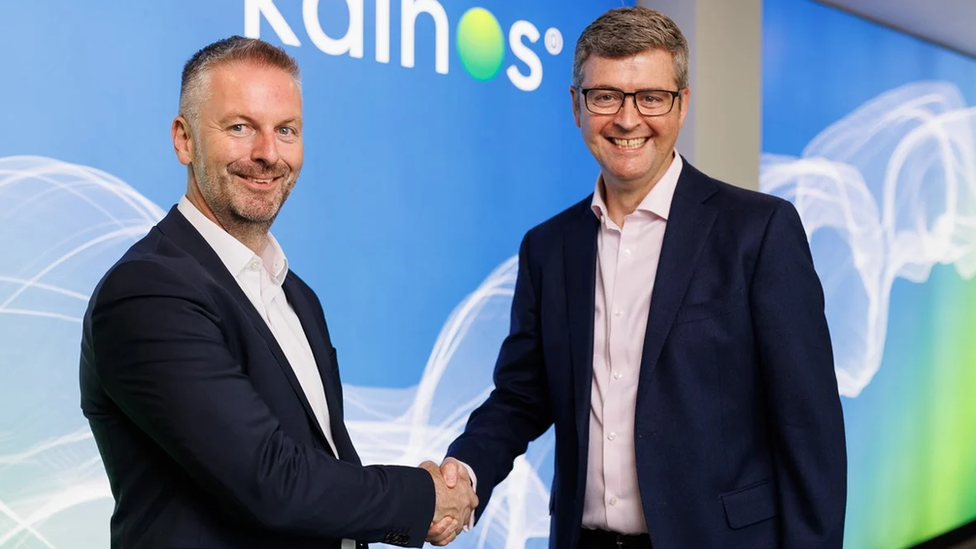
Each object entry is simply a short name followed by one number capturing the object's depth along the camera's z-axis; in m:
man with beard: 1.52
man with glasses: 1.89
